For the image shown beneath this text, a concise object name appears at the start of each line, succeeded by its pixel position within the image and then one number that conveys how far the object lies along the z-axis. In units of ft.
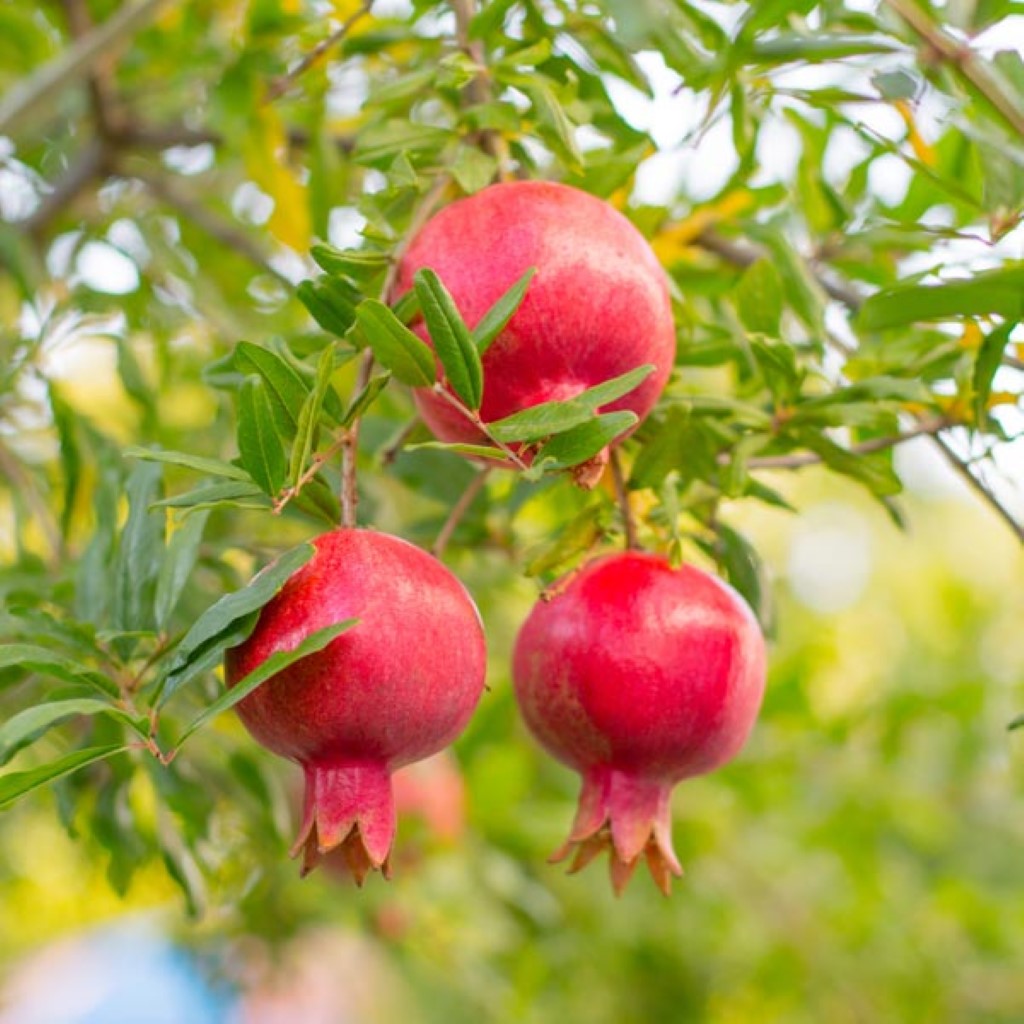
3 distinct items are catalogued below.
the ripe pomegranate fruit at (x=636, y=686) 3.70
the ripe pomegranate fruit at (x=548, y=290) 3.60
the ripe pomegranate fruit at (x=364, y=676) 3.52
